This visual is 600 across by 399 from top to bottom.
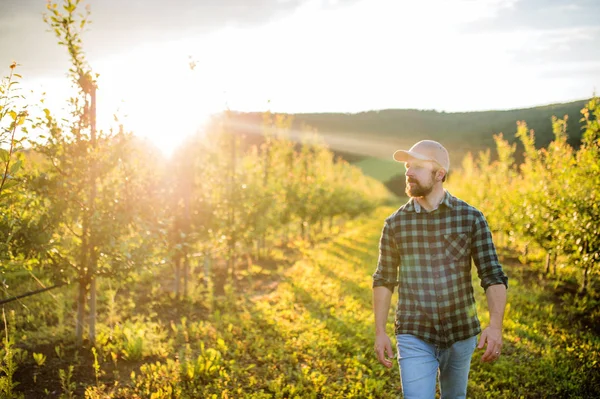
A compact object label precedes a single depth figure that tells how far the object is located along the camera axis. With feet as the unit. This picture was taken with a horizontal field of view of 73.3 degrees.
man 10.18
